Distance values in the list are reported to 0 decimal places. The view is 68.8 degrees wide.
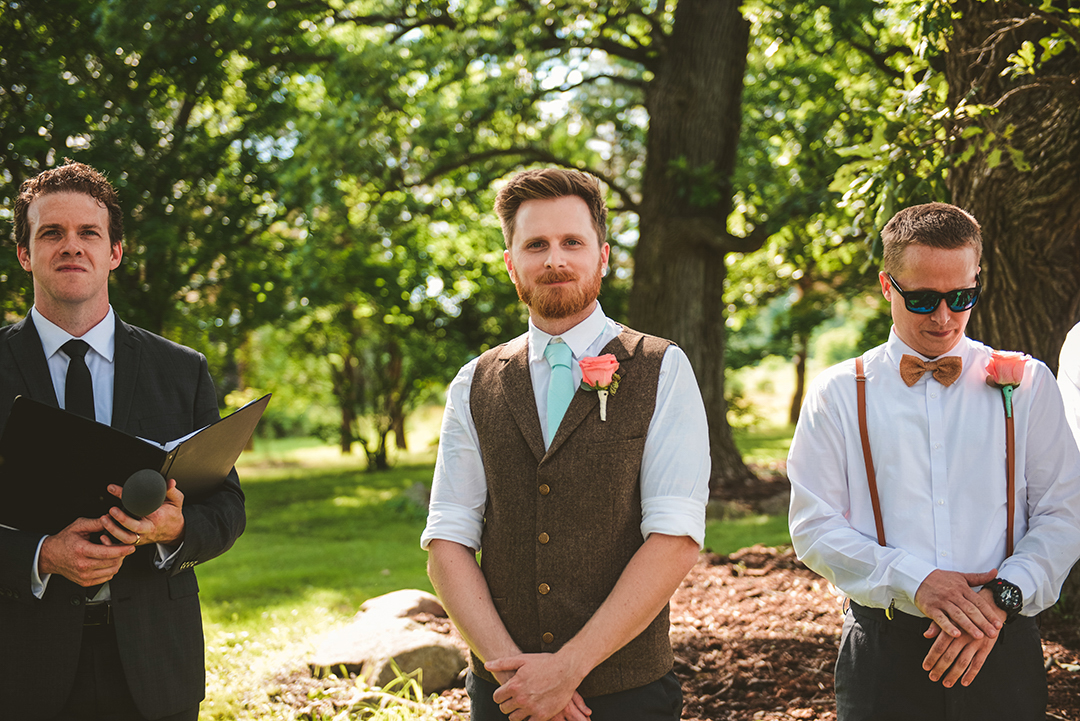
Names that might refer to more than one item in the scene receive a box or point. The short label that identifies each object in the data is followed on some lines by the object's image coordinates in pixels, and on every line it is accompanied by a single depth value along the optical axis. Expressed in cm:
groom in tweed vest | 201
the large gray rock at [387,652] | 417
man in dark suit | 214
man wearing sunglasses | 215
